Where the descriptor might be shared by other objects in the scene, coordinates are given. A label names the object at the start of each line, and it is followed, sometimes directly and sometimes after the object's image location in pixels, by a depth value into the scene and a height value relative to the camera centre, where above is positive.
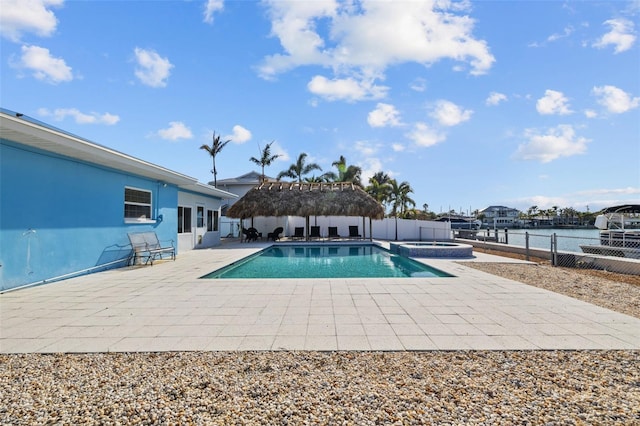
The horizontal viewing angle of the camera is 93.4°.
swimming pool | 8.08 -1.48
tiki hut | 16.98 +0.94
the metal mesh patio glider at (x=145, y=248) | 8.84 -0.82
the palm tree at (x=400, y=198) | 28.77 +2.06
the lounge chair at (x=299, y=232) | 20.17 -0.80
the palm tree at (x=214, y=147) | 29.70 +7.27
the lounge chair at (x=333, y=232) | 20.18 -0.83
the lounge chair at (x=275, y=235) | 17.72 -0.87
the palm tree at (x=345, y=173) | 26.75 +4.21
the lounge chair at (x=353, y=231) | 20.30 -0.79
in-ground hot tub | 10.62 -1.17
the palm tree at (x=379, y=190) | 25.84 +2.51
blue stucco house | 5.49 +0.47
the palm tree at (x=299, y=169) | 27.97 +4.73
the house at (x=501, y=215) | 65.61 +0.68
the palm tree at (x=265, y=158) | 29.41 +6.10
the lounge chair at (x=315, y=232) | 19.46 -0.79
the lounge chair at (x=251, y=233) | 17.25 -0.72
